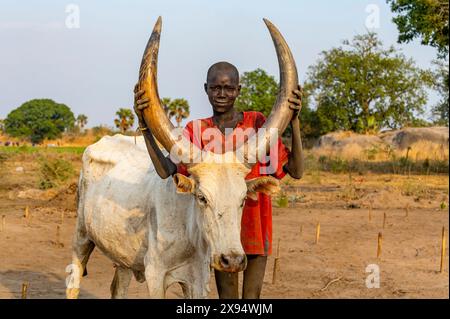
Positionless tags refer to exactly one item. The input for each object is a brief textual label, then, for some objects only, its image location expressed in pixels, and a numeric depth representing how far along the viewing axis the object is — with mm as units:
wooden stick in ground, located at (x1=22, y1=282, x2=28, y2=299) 5876
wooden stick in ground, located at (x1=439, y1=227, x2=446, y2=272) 8184
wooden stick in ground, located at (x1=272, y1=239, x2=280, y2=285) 7651
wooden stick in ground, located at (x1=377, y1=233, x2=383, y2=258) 8940
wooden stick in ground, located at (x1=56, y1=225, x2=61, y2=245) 9637
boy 4082
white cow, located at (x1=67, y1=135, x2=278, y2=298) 3619
